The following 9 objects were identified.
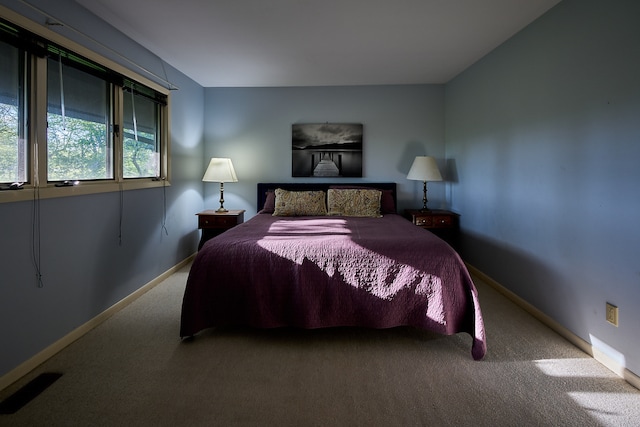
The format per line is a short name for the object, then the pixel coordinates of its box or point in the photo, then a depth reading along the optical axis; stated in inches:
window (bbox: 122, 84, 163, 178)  124.3
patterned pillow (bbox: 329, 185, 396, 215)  170.6
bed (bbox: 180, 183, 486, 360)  91.2
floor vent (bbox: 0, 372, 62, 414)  67.0
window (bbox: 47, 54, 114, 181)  90.6
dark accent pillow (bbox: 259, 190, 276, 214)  167.8
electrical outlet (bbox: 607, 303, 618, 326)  79.8
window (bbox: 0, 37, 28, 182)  76.2
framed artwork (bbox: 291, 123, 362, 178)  186.7
